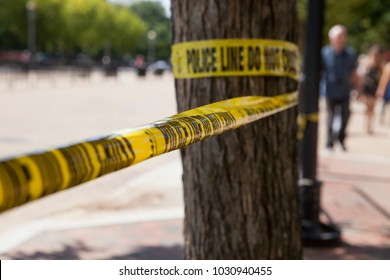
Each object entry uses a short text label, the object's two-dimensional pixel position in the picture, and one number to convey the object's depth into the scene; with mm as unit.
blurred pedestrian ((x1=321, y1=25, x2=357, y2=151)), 9594
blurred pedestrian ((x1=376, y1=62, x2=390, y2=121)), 12625
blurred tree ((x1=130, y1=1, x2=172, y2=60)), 134625
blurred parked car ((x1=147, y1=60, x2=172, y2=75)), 51500
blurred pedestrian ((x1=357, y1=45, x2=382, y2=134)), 13344
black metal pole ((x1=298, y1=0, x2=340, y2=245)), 5027
